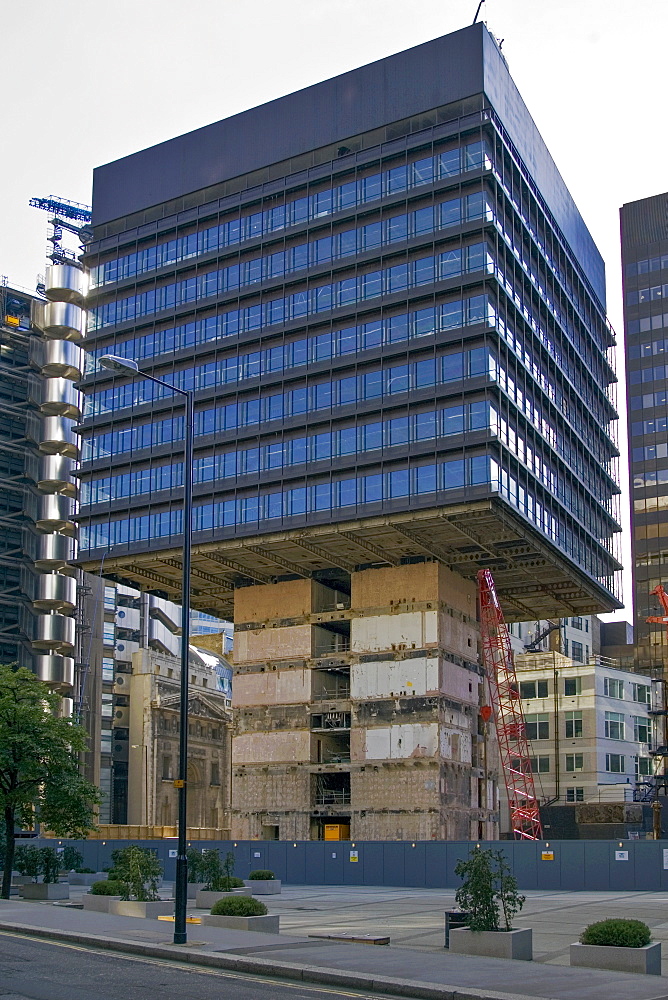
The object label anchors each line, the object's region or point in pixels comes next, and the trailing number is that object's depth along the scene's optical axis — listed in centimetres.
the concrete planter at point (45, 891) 4503
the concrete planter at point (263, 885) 4712
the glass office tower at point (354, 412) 8512
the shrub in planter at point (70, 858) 5500
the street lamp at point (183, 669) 2825
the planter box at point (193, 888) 4575
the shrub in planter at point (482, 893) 2611
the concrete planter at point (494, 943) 2606
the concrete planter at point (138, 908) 3642
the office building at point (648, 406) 15112
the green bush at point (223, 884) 3816
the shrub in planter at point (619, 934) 2392
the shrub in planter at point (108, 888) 3919
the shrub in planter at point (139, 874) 3809
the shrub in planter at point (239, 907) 3225
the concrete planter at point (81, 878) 6044
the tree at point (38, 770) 4556
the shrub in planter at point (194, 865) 4284
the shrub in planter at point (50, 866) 4569
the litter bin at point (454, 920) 2755
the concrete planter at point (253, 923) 3183
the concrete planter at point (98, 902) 3794
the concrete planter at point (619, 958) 2358
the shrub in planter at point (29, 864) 4741
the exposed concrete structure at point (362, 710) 8800
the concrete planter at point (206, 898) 3769
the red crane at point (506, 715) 9600
